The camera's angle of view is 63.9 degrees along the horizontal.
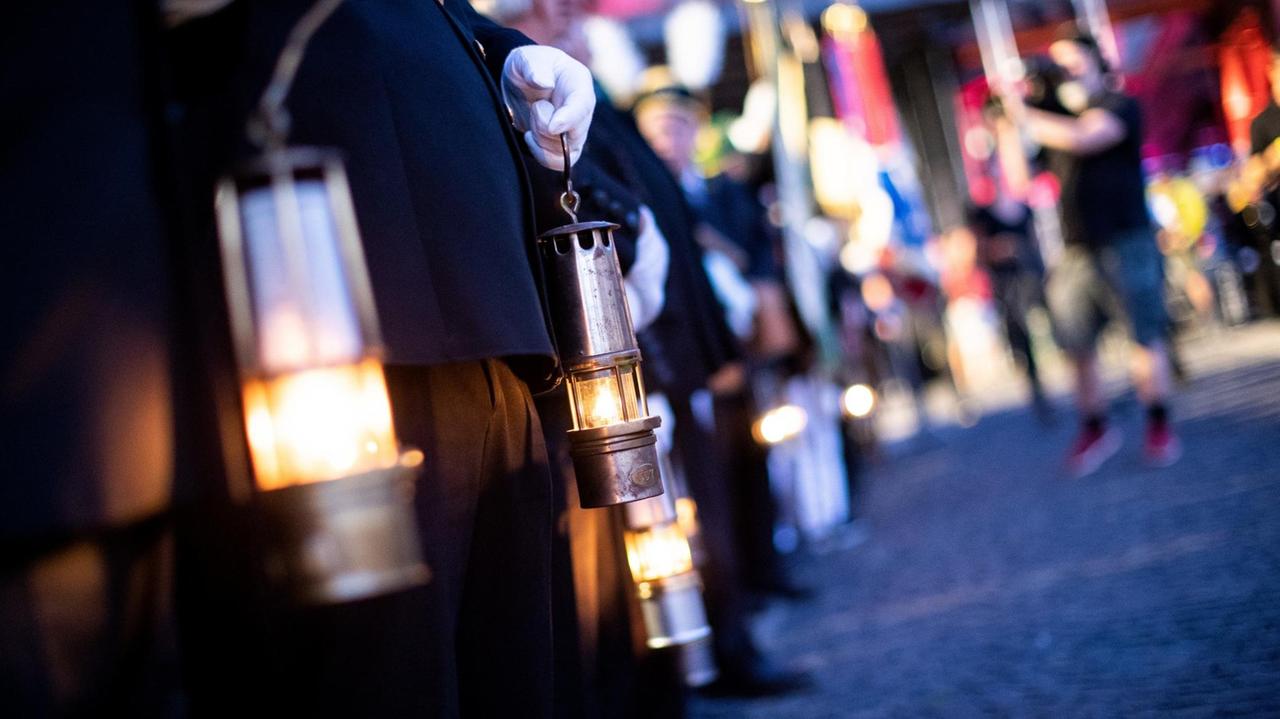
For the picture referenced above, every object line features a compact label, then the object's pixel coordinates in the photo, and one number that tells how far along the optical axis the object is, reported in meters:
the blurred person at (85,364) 0.74
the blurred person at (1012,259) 7.41
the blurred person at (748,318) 3.54
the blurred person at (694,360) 2.00
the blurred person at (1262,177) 4.25
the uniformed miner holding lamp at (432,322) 0.93
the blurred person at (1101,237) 4.45
